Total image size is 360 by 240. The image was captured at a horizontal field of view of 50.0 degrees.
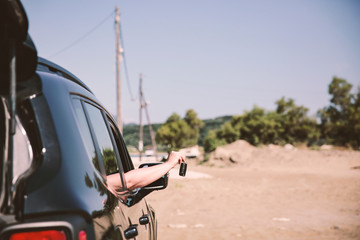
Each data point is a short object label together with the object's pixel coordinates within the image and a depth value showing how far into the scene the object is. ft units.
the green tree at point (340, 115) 173.99
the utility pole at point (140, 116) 119.15
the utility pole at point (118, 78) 77.56
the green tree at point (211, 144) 137.59
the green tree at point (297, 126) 205.67
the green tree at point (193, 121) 342.03
